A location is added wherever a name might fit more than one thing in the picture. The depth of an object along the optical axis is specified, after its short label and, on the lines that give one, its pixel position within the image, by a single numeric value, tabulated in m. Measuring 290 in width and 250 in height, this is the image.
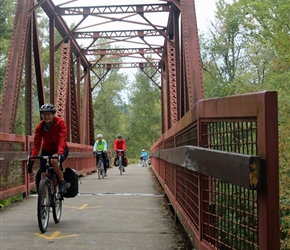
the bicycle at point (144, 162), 36.82
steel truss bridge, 2.31
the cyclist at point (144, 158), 36.69
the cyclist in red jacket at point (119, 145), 18.91
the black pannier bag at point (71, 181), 6.55
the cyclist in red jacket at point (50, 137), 6.04
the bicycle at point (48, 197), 5.73
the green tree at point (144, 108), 60.34
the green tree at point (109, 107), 59.41
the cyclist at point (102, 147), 16.38
